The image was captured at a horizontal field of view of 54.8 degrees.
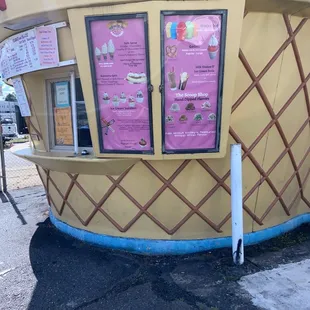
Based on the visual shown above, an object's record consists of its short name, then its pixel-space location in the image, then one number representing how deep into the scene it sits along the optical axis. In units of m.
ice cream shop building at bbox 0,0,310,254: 3.05
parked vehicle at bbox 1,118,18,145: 17.81
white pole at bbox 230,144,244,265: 3.37
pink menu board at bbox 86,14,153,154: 3.05
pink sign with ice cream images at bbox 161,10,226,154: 2.96
